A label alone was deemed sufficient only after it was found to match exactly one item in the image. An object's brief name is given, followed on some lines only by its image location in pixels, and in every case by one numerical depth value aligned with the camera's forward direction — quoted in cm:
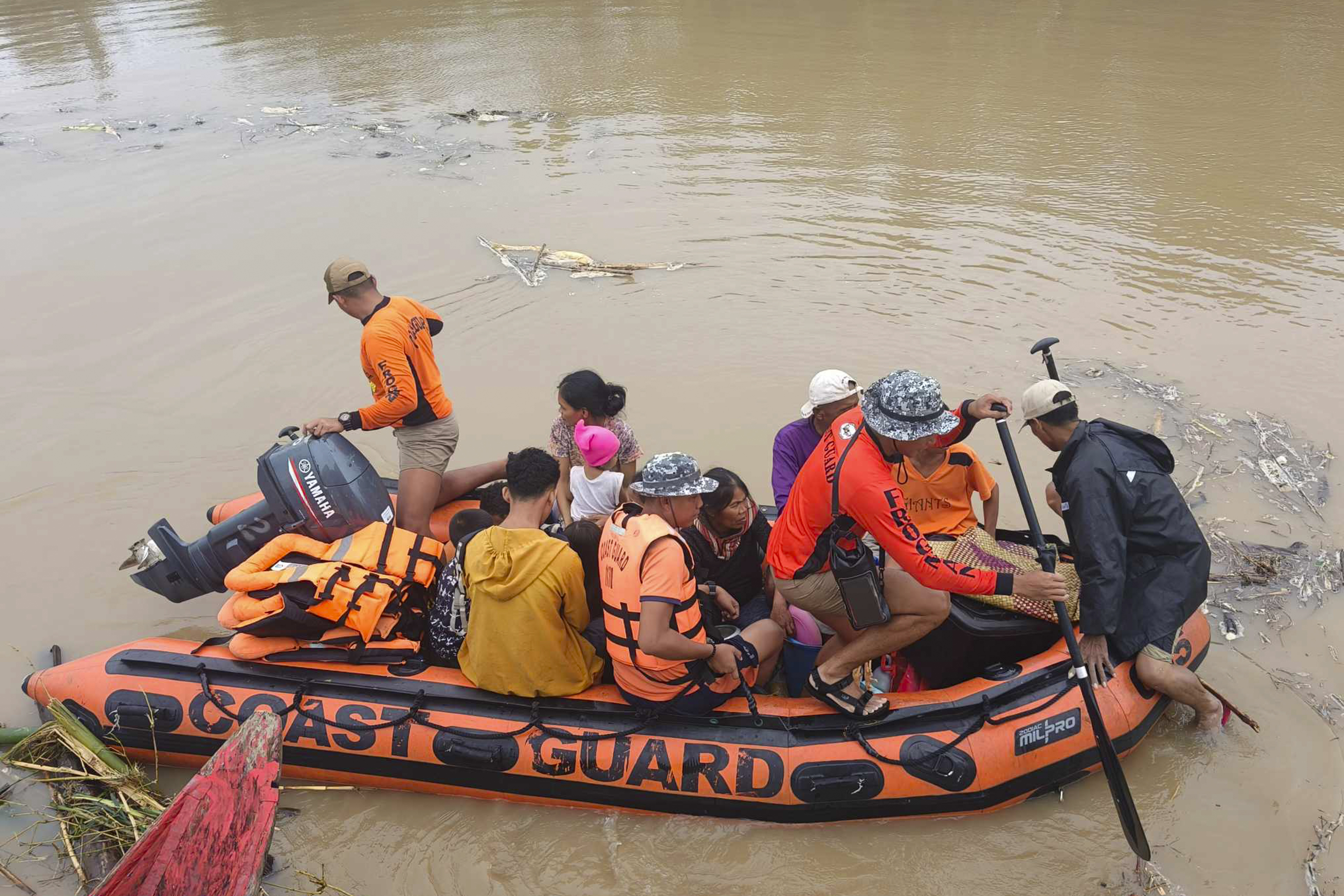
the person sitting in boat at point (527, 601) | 339
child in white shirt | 425
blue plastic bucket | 388
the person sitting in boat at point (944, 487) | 401
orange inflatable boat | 348
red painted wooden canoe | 309
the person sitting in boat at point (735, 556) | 379
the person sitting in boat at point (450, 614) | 376
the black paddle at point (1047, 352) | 388
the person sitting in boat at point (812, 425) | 406
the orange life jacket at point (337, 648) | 389
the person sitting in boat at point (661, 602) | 314
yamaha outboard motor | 402
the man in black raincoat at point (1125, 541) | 341
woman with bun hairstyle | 429
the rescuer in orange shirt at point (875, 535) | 308
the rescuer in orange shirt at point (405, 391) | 439
